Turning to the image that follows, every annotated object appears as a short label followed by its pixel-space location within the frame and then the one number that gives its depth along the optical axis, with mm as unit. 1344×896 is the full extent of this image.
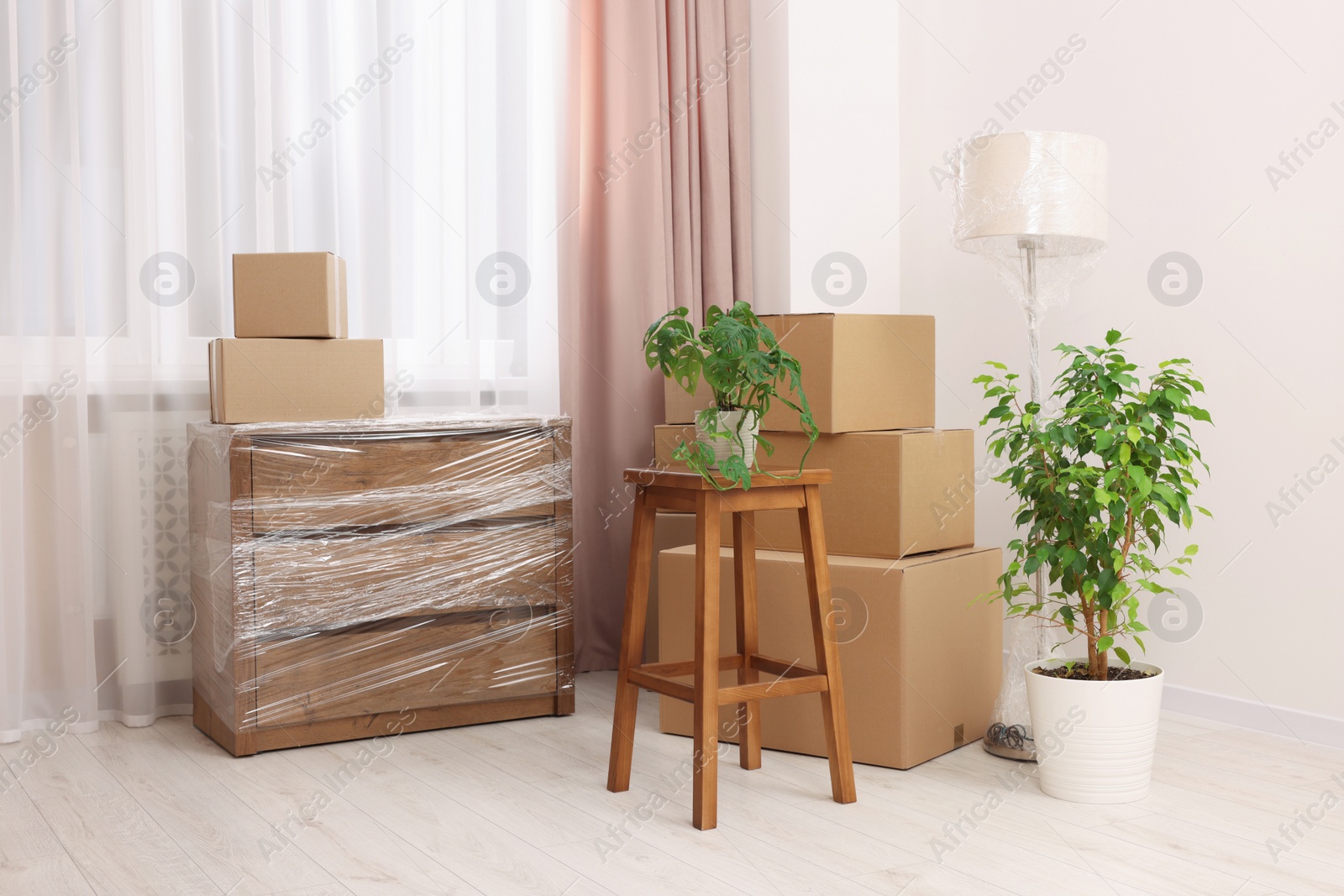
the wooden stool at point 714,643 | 1833
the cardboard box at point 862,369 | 2193
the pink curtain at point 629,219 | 2984
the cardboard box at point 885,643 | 2105
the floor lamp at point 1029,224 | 2096
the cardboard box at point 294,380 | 2268
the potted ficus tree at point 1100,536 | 1926
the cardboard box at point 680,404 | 2684
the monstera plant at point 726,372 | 1846
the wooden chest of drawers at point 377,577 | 2238
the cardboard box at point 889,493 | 2164
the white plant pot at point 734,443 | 1897
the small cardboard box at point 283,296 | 2299
